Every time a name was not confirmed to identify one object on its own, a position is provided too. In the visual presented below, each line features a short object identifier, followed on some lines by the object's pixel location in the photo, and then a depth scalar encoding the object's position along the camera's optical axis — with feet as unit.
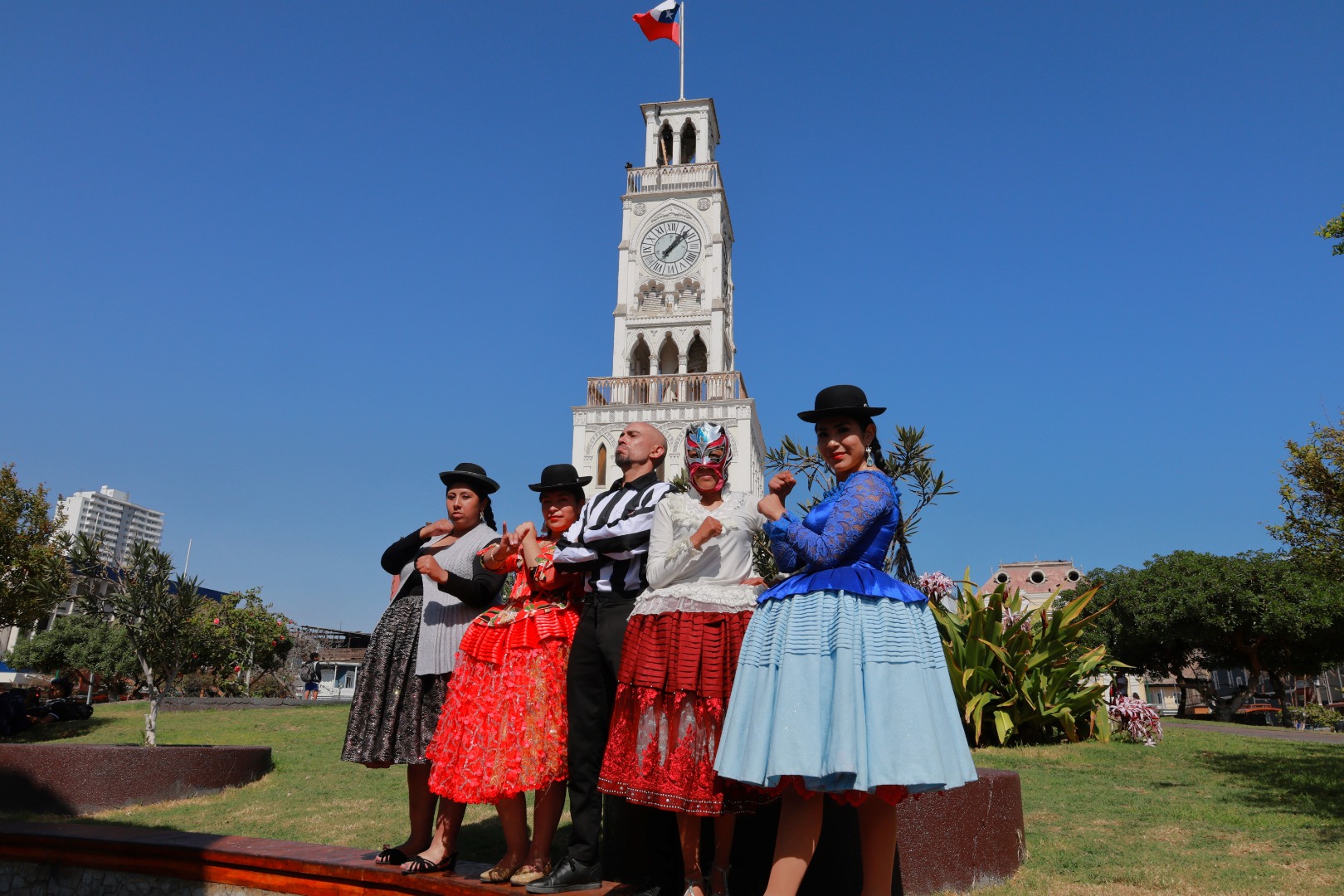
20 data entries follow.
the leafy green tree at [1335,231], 31.32
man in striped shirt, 12.07
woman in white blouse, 11.13
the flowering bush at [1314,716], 104.42
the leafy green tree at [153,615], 42.75
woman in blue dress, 9.50
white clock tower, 106.83
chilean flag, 125.29
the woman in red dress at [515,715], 12.38
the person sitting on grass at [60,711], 56.90
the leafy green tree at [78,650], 116.47
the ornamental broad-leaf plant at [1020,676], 32.22
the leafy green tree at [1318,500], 36.63
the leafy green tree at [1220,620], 112.57
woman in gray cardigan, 13.88
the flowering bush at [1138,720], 33.96
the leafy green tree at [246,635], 81.45
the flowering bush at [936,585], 36.19
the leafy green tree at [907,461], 51.80
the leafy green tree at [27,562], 56.80
